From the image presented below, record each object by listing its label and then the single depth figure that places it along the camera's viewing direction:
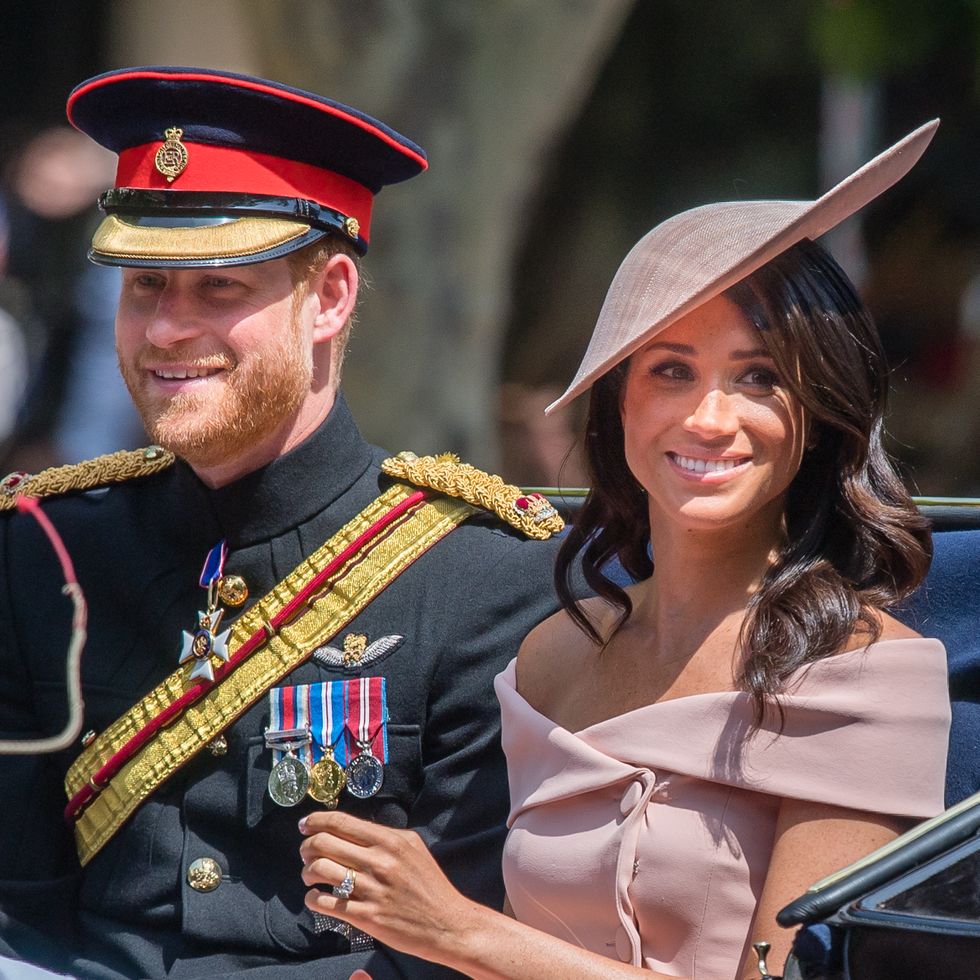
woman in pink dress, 13.00
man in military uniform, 13.33
